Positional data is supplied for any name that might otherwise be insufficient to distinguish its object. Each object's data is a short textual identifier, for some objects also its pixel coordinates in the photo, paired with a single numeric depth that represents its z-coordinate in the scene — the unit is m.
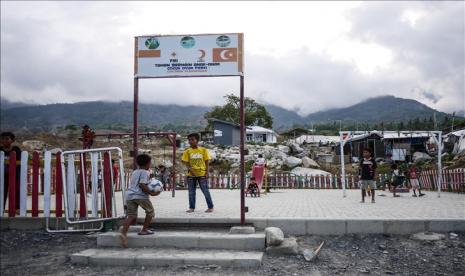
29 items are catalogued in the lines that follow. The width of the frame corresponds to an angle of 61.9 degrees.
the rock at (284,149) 47.06
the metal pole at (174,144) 12.92
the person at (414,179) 14.62
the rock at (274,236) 5.73
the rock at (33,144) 36.38
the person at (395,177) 14.84
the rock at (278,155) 38.25
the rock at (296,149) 46.86
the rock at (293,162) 34.78
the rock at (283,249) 5.68
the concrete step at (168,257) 5.30
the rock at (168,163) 35.33
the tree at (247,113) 77.38
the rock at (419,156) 37.58
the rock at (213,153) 37.27
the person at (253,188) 15.02
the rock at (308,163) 34.59
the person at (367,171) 11.01
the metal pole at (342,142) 13.31
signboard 6.63
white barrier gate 6.63
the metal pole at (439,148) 12.67
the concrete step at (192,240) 5.86
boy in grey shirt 6.16
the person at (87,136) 8.86
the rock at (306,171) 30.39
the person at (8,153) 7.27
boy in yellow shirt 7.90
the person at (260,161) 16.11
